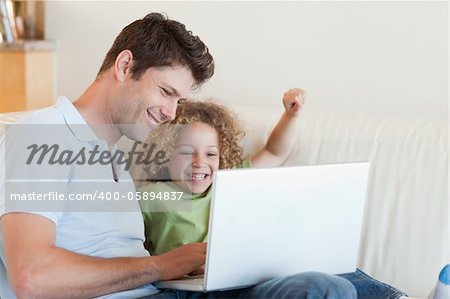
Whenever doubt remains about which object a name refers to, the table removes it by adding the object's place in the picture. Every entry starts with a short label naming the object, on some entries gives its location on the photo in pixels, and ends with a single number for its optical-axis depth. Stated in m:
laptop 2.92
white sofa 3.52
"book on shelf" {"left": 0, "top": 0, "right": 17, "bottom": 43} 4.42
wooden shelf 4.42
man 2.92
